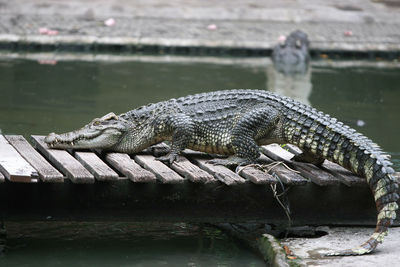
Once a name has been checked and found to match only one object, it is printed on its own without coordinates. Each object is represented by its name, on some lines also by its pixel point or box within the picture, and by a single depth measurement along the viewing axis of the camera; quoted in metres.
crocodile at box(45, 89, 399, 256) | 11.62
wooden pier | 10.69
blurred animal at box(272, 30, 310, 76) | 30.65
